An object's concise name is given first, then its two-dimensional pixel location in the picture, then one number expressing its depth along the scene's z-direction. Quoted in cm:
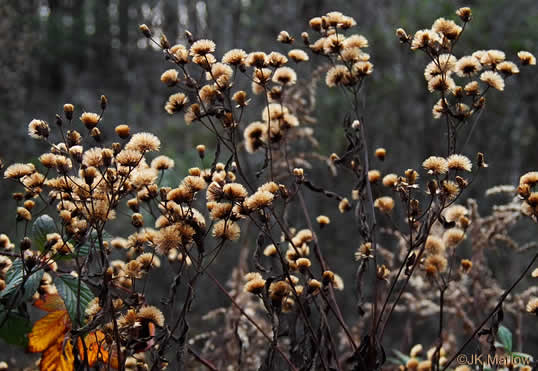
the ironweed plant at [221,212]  94
